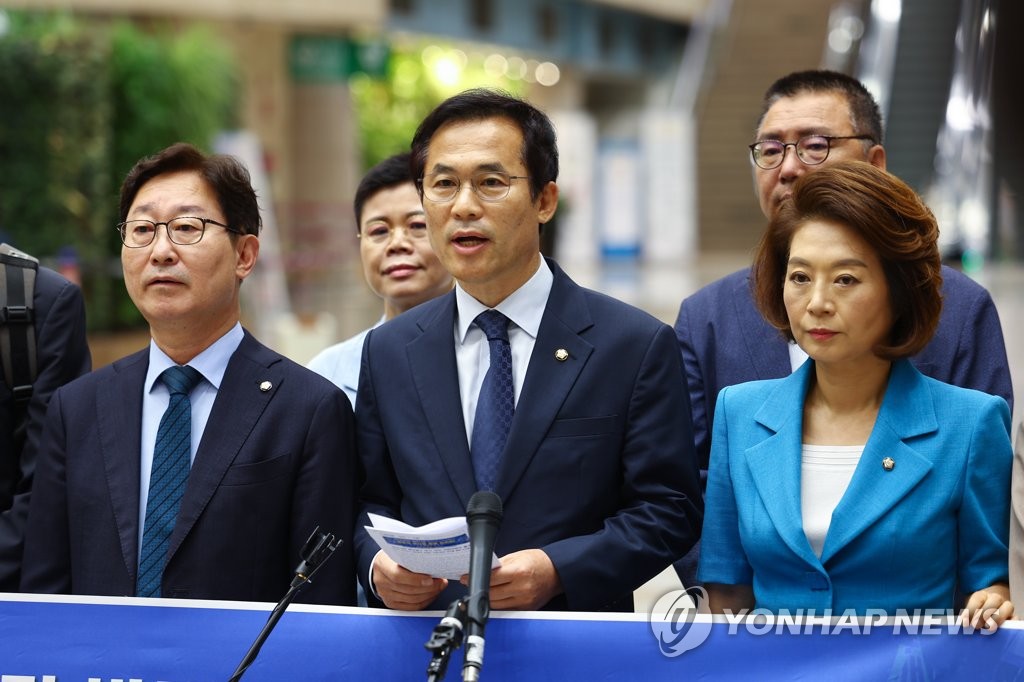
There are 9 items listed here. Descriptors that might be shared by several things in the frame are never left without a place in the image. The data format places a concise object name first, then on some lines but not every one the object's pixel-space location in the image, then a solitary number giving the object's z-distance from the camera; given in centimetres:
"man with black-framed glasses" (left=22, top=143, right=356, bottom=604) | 649
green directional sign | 4222
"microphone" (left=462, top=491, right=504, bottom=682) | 476
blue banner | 572
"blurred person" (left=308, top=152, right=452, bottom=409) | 951
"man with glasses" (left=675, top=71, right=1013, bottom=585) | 746
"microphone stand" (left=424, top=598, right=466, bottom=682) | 461
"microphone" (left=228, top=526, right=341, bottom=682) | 541
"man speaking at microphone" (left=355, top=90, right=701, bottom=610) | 638
